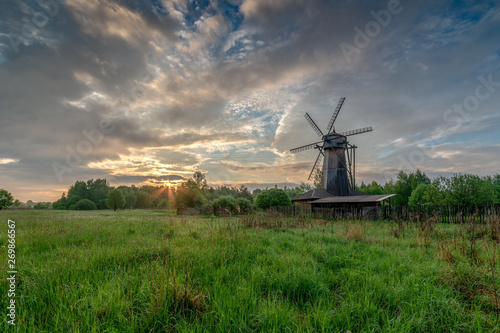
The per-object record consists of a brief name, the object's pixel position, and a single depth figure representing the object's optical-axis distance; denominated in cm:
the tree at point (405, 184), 5839
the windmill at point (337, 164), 3262
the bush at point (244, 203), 3203
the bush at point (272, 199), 3252
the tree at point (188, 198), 3612
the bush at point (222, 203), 2965
